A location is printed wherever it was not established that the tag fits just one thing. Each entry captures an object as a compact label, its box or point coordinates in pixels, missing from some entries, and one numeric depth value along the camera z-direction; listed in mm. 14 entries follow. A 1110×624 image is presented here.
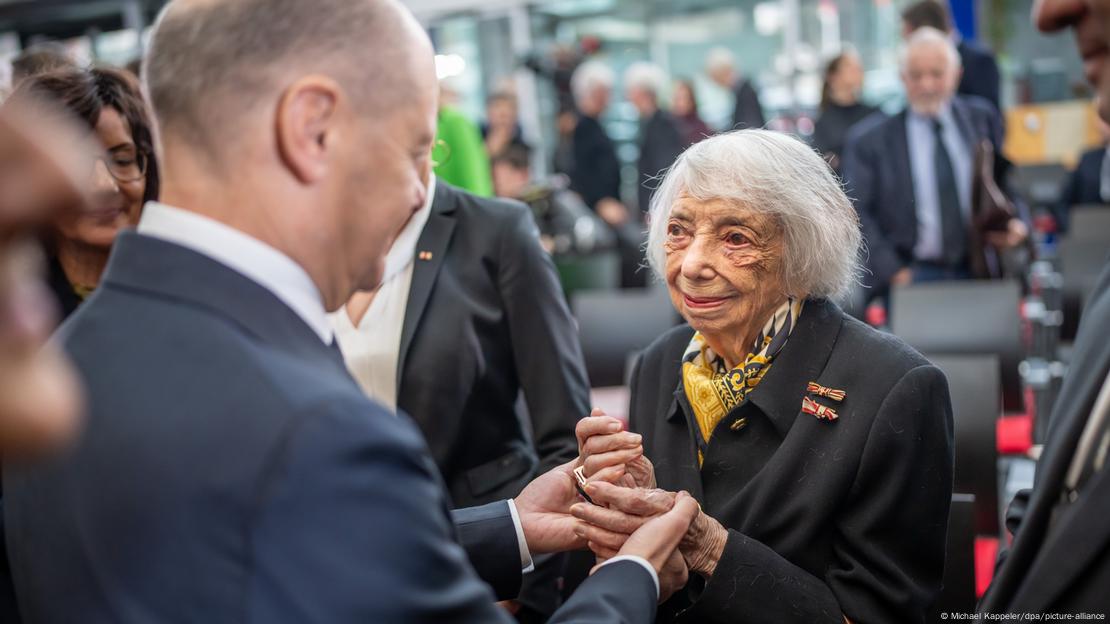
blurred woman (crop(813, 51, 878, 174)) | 5945
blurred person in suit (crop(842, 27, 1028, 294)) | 4359
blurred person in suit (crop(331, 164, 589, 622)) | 2176
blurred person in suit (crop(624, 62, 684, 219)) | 8227
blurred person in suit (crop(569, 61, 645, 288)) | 8641
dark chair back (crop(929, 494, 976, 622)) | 2021
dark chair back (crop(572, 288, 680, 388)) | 3910
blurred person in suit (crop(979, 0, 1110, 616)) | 1175
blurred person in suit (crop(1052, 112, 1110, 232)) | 6926
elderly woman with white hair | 1713
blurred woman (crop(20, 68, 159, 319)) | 2047
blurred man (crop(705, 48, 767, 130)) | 8495
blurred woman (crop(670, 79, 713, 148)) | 8672
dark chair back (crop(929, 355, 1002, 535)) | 2498
